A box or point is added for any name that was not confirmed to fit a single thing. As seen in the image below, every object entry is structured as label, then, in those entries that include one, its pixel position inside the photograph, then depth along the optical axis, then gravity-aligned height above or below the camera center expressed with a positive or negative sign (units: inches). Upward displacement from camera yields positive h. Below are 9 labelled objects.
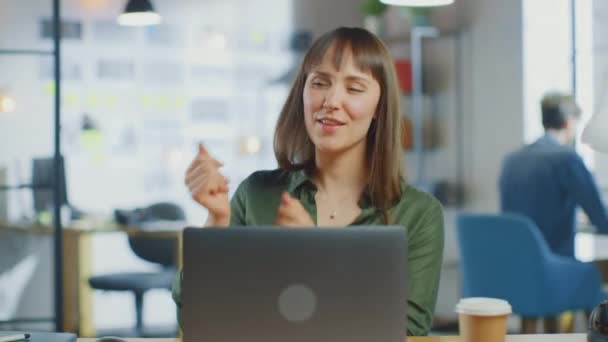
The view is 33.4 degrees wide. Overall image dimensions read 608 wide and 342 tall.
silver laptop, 60.3 -6.2
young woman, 85.0 +1.5
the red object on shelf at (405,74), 281.6 +28.7
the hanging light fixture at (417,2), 148.6 +25.8
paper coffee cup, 74.5 -10.6
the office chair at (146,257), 233.0 -19.1
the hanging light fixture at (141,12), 249.4 +41.6
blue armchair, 183.3 -17.4
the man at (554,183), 191.8 -1.4
